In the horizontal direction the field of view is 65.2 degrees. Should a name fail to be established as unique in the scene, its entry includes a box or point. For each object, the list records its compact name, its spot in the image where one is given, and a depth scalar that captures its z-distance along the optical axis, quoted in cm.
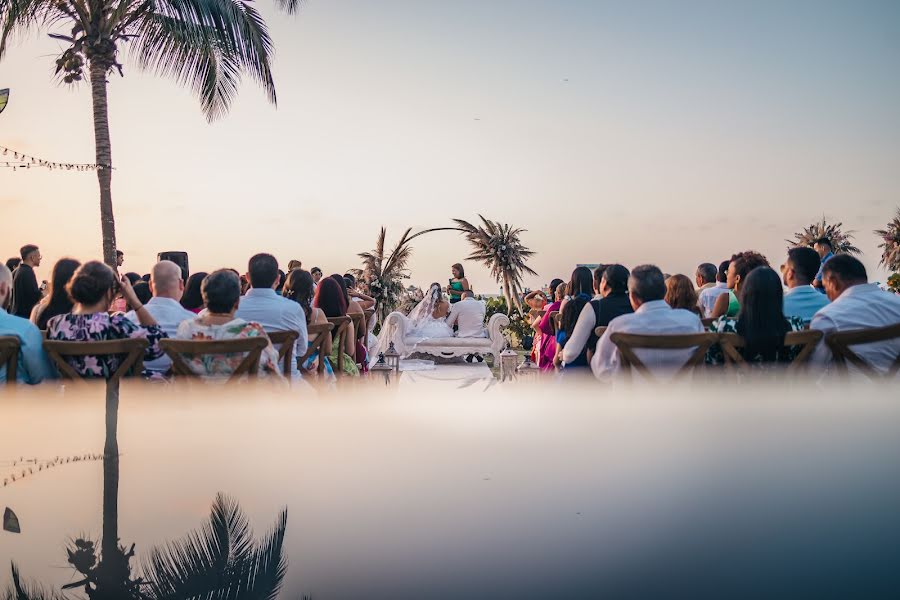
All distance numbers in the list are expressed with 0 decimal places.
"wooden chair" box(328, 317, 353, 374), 617
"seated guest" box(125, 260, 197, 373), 443
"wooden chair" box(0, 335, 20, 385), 294
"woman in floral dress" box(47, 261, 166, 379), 353
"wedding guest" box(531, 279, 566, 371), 657
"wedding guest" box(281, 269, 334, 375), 569
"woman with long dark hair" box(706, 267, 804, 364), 359
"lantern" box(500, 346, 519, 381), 921
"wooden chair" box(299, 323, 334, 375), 502
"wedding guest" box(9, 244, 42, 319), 559
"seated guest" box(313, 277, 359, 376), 655
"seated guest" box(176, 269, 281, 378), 359
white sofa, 1148
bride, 1161
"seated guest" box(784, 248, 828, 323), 464
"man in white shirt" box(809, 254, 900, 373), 366
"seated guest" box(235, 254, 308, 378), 479
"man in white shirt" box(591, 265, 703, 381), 382
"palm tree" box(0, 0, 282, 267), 1138
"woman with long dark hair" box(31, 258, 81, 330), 447
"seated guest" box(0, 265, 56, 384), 315
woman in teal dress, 1265
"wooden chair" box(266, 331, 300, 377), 404
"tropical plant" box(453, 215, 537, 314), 1623
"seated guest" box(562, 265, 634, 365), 472
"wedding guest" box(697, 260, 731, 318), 646
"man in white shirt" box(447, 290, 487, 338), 1188
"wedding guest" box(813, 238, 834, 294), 799
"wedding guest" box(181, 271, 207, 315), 522
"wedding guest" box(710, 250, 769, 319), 555
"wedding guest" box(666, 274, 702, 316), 480
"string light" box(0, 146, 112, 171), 1295
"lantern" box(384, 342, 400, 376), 1011
